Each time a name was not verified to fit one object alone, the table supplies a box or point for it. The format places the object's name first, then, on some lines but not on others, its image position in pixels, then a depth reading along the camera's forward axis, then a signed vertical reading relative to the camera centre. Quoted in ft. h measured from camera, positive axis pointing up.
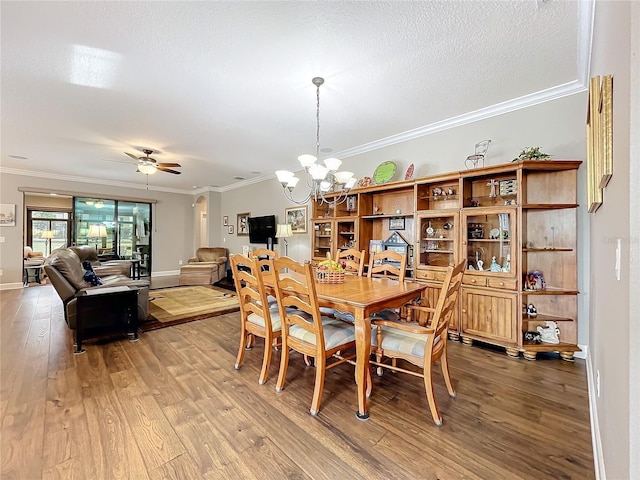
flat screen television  21.56 +0.73
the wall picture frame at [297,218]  19.38 +1.46
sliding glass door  24.33 +0.84
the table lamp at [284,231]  18.30 +0.48
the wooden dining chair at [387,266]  9.18 -0.95
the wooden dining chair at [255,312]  7.21 -2.14
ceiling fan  15.53 +4.14
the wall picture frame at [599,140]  3.52 +1.51
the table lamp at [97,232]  24.22 +0.43
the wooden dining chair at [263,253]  7.69 -0.52
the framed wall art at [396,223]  13.69 +0.79
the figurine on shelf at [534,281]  9.53 -1.42
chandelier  8.85 +2.20
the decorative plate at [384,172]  13.62 +3.33
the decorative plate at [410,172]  12.91 +3.11
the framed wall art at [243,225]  24.60 +1.17
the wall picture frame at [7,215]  20.07 +1.56
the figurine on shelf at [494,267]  10.00 -0.99
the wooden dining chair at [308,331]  6.14 -2.30
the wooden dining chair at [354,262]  10.34 -0.90
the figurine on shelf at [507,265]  9.62 -0.90
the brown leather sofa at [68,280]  10.00 -1.66
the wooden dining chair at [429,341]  5.81 -2.32
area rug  12.78 -3.74
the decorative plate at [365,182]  14.39 +2.98
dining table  6.01 -1.45
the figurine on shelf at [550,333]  9.20 -3.12
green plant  9.32 +2.90
